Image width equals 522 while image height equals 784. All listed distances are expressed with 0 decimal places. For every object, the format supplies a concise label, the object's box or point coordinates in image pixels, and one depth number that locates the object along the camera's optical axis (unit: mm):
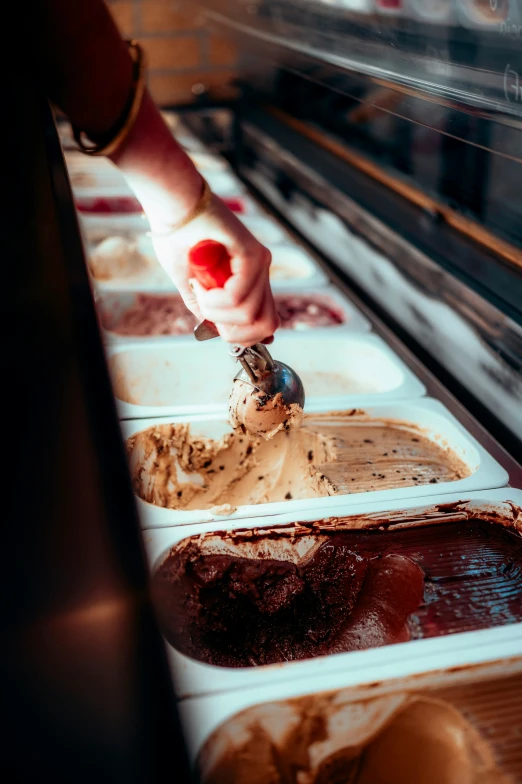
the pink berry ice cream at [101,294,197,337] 1993
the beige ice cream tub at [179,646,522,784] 898
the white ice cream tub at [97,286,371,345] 1899
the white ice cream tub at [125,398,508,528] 1271
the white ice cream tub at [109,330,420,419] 1735
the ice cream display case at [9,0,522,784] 911
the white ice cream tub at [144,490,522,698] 957
